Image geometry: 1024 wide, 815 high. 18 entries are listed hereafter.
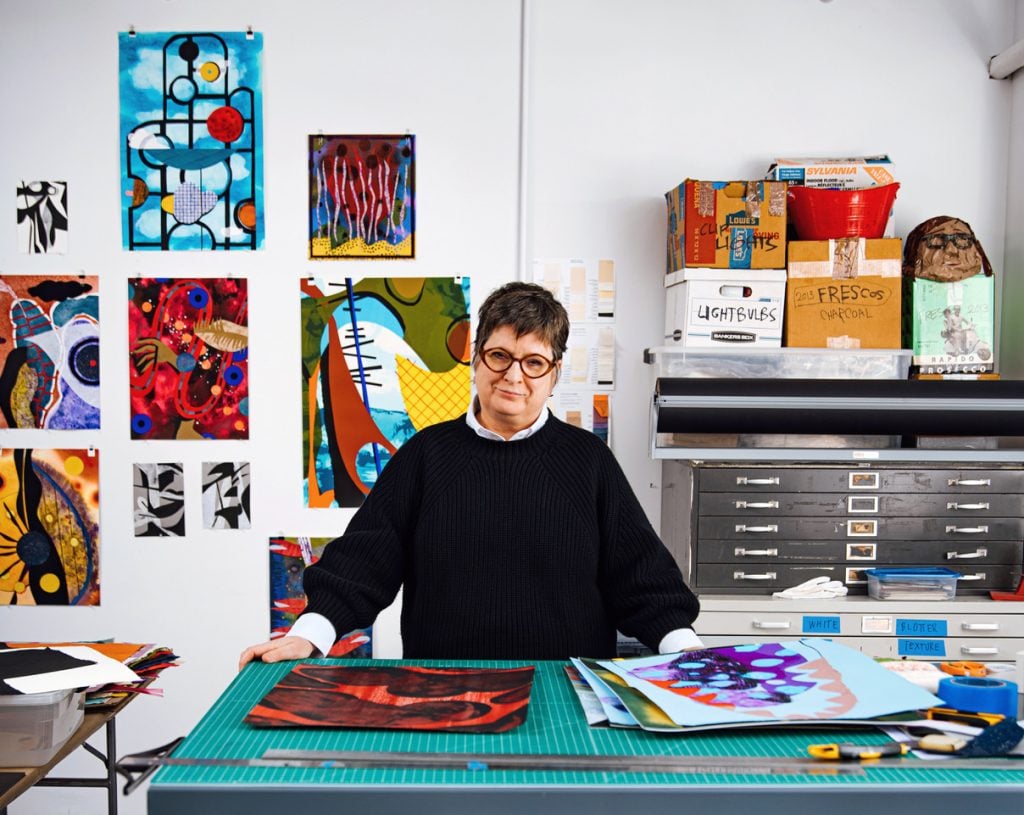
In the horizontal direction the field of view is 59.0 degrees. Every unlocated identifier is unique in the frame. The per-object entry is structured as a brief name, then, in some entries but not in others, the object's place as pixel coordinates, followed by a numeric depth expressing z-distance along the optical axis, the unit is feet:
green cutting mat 3.03
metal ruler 3.12
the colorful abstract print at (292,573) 10.18
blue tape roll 3.72
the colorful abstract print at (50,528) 10.21
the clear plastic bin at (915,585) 8.68
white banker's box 8.92
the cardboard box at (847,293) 8.79
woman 5.54
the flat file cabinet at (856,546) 8.64
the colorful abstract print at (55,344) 10.18
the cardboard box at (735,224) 8.84
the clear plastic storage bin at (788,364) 8.96
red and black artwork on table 3.55
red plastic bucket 8.96
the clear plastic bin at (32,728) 5.14
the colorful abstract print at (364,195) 10.02
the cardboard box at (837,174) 9.33
